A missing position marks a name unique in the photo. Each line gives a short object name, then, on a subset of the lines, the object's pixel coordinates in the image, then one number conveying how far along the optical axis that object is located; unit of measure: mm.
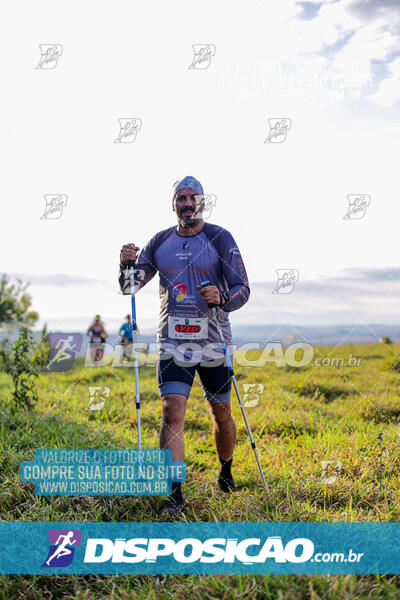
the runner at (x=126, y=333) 15478
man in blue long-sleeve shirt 5125
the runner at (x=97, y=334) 16478
